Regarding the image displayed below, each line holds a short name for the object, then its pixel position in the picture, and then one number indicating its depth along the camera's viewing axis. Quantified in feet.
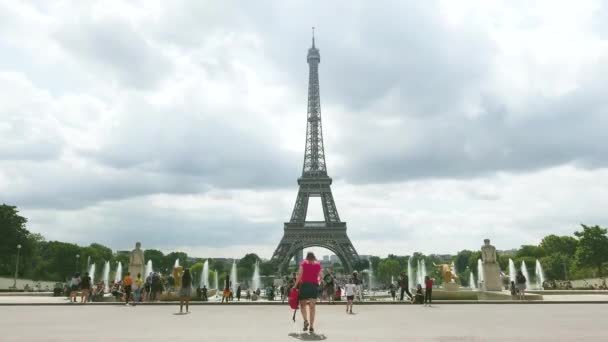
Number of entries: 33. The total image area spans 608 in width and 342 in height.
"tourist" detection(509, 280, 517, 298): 85.63
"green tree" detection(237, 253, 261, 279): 562.75
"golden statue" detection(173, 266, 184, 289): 88.07
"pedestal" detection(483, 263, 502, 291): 100.32
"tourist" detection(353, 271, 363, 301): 77.97
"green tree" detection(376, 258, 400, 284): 494.18
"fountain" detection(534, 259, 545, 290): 272.60
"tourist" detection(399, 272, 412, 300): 84.43
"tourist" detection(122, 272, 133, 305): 76.59
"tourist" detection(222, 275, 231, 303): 87.49
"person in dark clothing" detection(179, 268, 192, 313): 61.62
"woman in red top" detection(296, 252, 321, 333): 37.42
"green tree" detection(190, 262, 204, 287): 444.14
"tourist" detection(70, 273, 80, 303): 83.06
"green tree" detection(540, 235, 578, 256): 318.04
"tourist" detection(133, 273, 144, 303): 80.69
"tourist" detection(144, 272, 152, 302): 88.64
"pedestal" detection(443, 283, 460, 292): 110.32
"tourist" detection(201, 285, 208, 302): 98.09
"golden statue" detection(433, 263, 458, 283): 111.75
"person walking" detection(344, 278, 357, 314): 60.64
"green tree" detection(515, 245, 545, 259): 364.17
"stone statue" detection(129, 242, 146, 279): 96.84
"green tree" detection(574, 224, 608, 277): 219.00
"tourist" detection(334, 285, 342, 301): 87.66
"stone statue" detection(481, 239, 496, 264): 99.66
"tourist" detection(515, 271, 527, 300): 79.41
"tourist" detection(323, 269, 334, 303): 82.48
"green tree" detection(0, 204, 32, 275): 223.10
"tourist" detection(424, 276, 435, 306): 73.72
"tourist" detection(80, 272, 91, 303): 80.79
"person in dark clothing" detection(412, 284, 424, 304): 76.74
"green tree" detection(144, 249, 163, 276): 511.85
